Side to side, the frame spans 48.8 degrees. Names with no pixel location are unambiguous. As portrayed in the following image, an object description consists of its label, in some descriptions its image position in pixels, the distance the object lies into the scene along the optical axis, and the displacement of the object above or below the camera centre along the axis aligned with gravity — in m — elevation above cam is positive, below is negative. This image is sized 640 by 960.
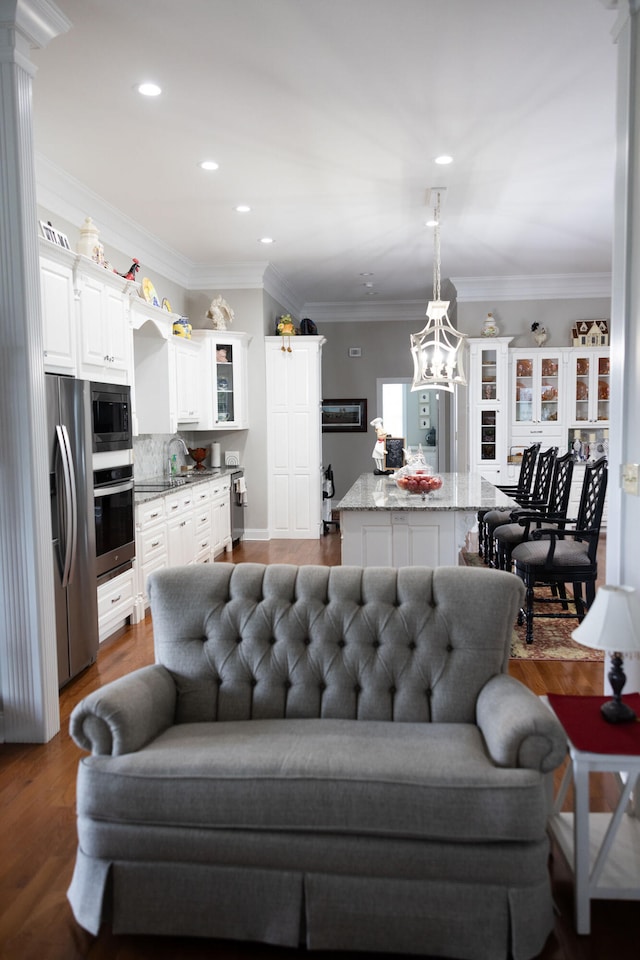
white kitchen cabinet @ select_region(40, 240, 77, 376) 3.72 +0.67
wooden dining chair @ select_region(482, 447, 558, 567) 5.80 -0.64
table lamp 1.90 -0.57
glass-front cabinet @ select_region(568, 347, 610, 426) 8.28 +0.41
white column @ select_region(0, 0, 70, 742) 2.84 -0.02
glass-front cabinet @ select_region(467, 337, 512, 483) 8.27 +0.22
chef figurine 6.43 -0.18
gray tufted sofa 1.77 -1.02
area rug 4.12 -1.35
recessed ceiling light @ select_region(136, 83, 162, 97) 3.51 +1.70
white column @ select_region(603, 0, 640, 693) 2.47 +0.42
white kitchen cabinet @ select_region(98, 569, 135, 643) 4.30 -1.10
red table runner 1.90 -0.86
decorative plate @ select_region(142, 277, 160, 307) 5.55 +1.10
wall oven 4.15 -0.55
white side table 1.87 -1.05
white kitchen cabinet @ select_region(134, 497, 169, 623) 4.91 -0.83
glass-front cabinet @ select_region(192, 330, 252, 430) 7.29 +0.52
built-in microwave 4.10 +0.08
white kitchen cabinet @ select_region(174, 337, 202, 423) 6.52 +0.48
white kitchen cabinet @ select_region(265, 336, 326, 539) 7.99 -0.13
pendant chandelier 5.37 +0.49
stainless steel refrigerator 3.46 -0.47
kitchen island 4.40 -0.68
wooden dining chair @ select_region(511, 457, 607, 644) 4.37 -0.82
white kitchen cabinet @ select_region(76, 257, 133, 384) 4.18 +0.67
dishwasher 7.57 -0.82
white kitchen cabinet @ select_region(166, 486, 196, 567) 5.54 -0.80
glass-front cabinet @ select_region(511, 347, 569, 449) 8.31 +0.31
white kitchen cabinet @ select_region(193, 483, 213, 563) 6.21 -0.86
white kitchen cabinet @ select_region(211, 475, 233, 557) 6.80 -0.85
